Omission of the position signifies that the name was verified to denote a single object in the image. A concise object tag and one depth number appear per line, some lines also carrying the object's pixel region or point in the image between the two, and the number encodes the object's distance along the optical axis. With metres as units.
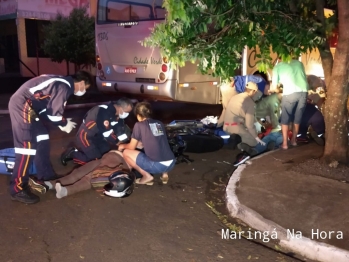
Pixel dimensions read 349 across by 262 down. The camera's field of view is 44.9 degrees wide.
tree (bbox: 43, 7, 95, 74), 16.34
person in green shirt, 7.10
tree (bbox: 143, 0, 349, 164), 5.86
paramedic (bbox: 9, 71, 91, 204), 5.05
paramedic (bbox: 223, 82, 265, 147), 7.21
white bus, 10.32
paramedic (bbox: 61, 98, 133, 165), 6.21
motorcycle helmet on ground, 5.13
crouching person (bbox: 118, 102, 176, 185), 5.53
